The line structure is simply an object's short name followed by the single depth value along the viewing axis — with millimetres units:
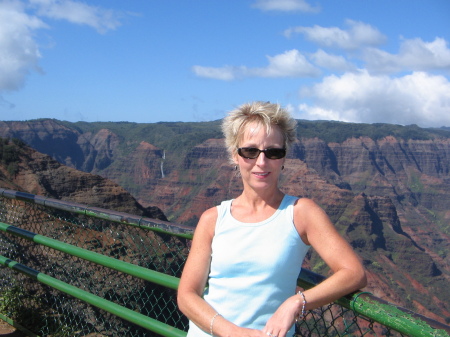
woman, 1958
